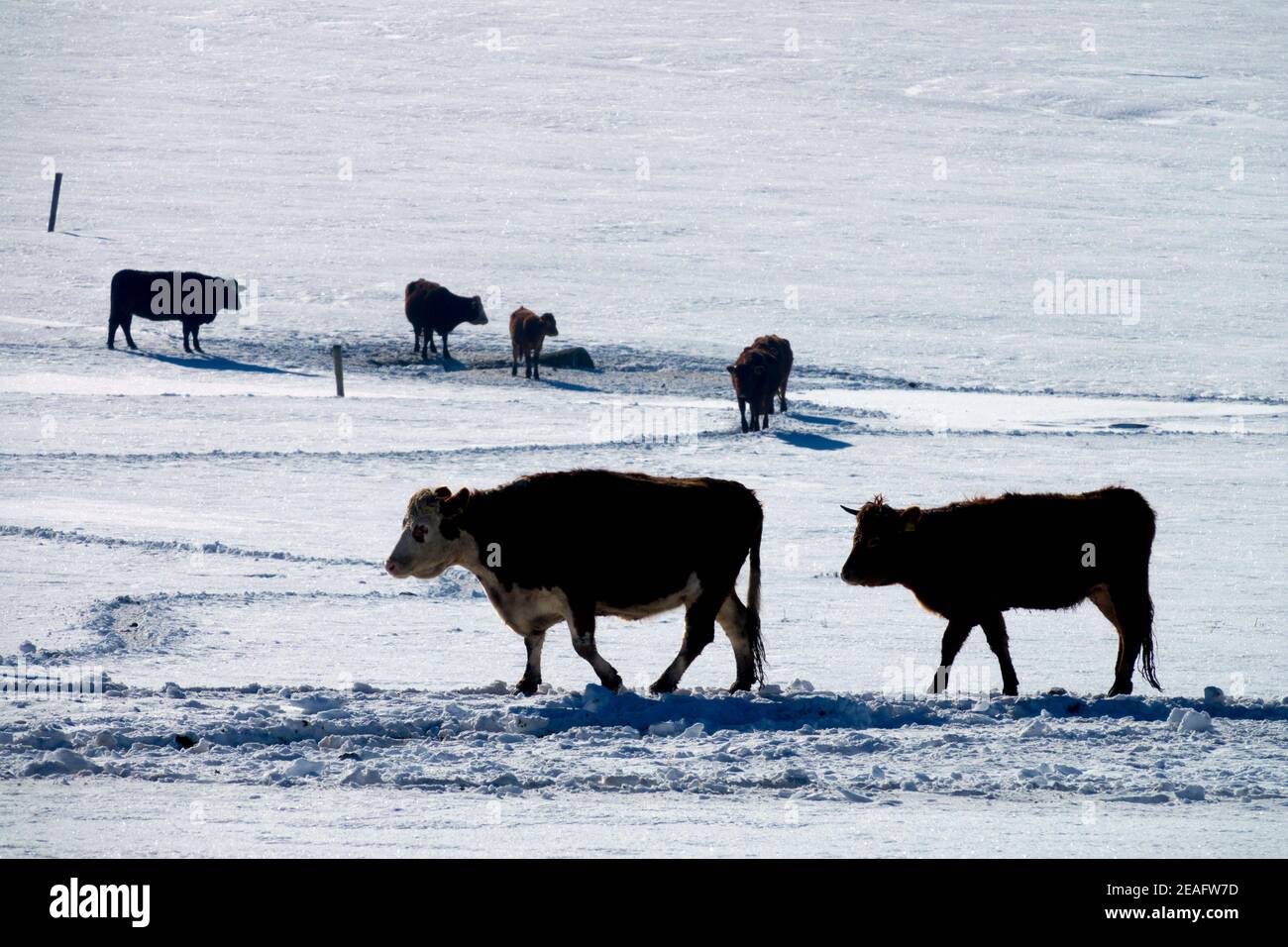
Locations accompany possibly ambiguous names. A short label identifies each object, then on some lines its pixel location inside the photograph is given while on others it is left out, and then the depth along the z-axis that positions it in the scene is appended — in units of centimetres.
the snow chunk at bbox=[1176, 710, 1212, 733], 1608
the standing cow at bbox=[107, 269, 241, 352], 5850
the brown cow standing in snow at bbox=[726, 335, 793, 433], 4512
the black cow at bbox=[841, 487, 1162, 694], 1933
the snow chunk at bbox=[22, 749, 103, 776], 1396
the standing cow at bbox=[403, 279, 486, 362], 5944
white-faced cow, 1822
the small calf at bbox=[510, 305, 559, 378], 5537
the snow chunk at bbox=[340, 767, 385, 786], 1402
